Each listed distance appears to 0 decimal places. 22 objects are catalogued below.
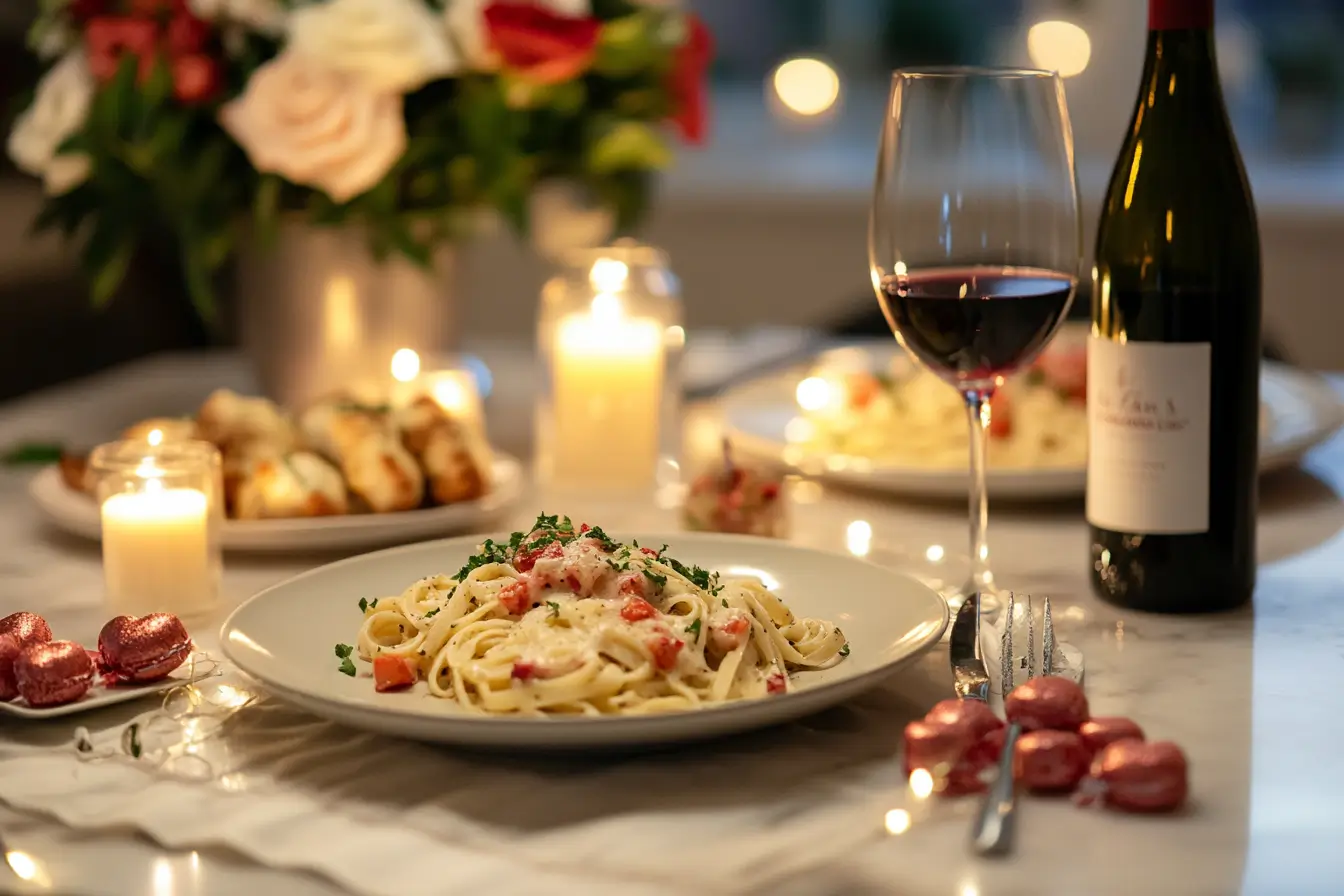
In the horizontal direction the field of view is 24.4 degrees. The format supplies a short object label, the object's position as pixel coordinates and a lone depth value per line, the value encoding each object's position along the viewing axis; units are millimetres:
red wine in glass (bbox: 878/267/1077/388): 1392
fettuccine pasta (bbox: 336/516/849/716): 1237
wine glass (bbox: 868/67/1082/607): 1374
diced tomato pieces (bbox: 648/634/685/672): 1243
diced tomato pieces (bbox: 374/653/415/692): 1278
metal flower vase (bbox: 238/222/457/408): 1876
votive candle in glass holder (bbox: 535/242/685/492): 1788
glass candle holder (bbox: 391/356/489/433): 1794
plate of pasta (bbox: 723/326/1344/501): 1658
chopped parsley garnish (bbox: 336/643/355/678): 1303
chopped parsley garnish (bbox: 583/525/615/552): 1324
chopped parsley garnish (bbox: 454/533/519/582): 1341
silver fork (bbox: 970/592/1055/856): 1167
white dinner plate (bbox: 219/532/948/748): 1209
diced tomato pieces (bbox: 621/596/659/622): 1264
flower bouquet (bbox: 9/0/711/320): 1764
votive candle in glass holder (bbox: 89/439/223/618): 1462
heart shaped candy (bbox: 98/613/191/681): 1315
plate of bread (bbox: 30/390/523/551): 1580
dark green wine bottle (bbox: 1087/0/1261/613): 1410
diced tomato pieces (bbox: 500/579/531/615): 1289
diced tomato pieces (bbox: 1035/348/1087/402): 1774
